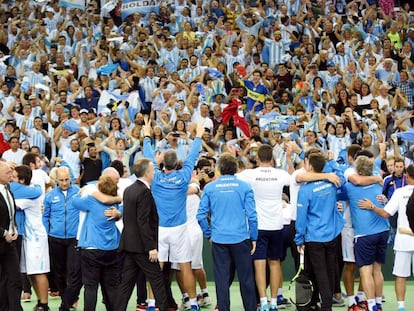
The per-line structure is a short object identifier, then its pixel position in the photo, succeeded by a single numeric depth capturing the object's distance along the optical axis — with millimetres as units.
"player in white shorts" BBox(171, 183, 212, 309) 12961
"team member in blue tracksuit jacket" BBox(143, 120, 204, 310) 11953
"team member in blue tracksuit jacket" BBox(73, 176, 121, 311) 11164
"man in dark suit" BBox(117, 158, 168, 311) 10844
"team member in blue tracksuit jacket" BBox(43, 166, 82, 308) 12586
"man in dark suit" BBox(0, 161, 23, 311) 10867
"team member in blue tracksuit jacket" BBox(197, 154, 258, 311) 11344
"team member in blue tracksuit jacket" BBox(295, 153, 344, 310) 11641
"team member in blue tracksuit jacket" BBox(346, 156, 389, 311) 11883
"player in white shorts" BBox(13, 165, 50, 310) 11961
